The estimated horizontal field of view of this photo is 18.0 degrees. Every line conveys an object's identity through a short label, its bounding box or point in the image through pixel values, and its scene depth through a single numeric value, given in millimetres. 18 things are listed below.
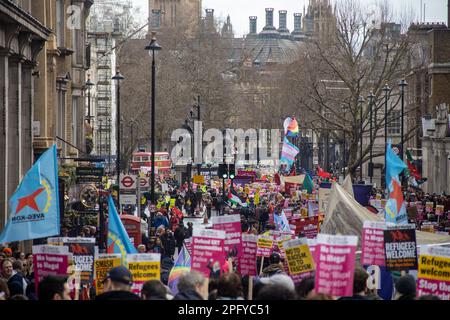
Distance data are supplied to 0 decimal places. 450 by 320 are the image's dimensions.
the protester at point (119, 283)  11051
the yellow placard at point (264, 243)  21203
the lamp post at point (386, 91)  63375
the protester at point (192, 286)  11312
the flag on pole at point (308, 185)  48431
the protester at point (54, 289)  11188
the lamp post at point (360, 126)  67069
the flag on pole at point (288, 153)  60200
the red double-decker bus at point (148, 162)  93375
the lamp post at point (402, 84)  56031
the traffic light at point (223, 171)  50219
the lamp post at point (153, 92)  36531
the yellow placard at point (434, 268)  13156
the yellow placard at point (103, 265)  15859
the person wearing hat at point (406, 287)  11758
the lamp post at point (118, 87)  46594
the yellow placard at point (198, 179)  61438
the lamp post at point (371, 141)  63188
